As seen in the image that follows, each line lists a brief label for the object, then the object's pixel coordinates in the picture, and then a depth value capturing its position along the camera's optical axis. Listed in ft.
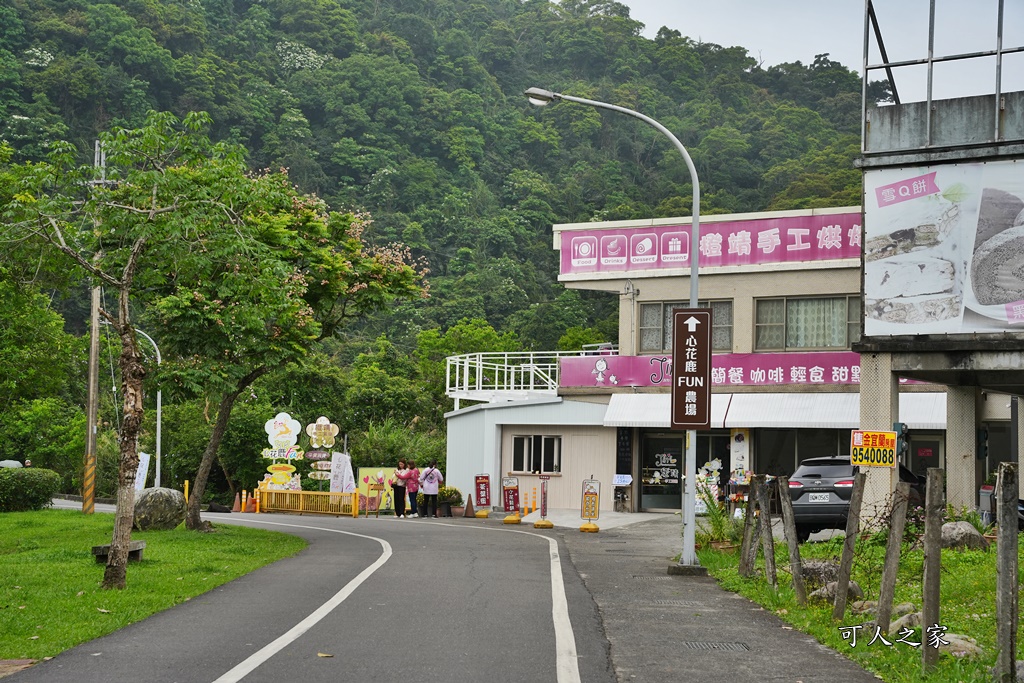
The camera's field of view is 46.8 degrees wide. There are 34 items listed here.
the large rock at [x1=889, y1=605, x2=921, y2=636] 34.24
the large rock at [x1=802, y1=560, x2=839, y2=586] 43.14
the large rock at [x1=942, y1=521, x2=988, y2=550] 54.34
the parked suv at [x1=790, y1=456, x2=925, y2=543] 67.21
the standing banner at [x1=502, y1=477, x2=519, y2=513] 106.11
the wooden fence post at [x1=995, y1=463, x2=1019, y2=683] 26.22
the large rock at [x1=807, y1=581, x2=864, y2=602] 40.63
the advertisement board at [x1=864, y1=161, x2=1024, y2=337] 63.26
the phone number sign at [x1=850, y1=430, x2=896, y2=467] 55.52
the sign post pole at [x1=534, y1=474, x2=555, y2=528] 91.81
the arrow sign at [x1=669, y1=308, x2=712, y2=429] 59.11
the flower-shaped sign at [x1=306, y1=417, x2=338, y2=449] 137.39
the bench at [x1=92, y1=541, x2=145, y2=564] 52.70
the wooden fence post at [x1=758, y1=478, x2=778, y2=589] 46.06
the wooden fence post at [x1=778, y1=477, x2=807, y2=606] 41.39
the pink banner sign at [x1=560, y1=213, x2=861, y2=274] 103.53
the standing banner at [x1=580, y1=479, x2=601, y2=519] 91.20
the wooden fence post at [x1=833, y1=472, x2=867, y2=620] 36.60
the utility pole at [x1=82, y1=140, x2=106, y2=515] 103.65
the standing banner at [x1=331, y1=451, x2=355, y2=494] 123.65
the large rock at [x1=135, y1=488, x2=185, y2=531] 76.18
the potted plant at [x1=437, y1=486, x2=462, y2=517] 110.22
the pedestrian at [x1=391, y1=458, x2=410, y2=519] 106.42
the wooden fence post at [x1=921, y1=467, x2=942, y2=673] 29.68
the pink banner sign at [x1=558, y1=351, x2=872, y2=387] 103.76
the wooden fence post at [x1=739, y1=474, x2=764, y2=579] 51.31
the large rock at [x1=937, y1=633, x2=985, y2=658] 30.17
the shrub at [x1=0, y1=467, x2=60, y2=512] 101.14
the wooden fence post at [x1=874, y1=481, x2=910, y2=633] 33.45
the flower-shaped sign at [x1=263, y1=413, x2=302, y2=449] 126.52
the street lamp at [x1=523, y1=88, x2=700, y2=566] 55.88
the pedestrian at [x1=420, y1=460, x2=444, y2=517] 105.50
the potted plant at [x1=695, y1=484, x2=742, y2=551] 63.46
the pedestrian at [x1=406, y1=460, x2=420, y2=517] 106.42
